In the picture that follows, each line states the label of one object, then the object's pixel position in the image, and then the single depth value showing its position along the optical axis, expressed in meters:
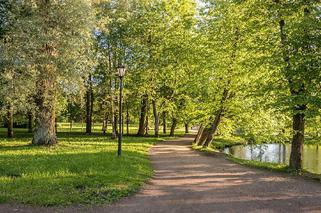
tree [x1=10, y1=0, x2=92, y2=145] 25.19
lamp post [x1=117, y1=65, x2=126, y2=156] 21.03
